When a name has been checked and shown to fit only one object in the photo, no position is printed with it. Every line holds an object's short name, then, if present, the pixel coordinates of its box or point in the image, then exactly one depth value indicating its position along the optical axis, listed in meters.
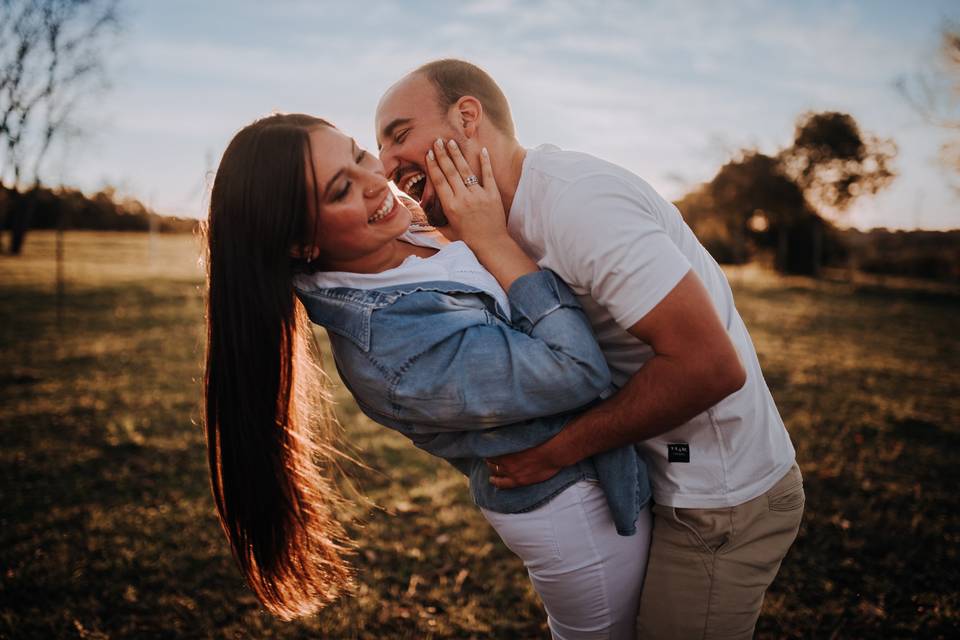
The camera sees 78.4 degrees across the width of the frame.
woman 1.68
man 1.57
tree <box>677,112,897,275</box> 28.56
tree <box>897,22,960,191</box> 11.72
